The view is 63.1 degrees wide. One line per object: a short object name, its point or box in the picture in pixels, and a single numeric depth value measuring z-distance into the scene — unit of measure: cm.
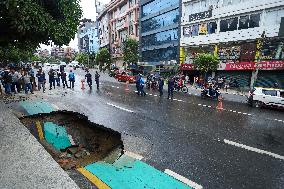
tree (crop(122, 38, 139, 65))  4400
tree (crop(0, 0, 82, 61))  660
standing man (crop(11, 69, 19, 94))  1732
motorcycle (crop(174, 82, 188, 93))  2317
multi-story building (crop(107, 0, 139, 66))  5044
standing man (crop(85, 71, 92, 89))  2223
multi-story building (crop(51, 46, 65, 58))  17339
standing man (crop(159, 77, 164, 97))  1920
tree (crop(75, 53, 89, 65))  7860
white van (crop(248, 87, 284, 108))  1490
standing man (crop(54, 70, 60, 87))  2273
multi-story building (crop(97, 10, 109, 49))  6925
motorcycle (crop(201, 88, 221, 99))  1886
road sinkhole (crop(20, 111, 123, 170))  700
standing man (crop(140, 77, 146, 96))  1920
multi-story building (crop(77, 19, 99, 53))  9408
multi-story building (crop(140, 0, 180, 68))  3656
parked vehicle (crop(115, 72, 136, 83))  3064
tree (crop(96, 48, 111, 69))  5844
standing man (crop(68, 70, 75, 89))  2233
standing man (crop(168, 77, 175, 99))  1819
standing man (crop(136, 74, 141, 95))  1921
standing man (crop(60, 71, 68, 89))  2265
